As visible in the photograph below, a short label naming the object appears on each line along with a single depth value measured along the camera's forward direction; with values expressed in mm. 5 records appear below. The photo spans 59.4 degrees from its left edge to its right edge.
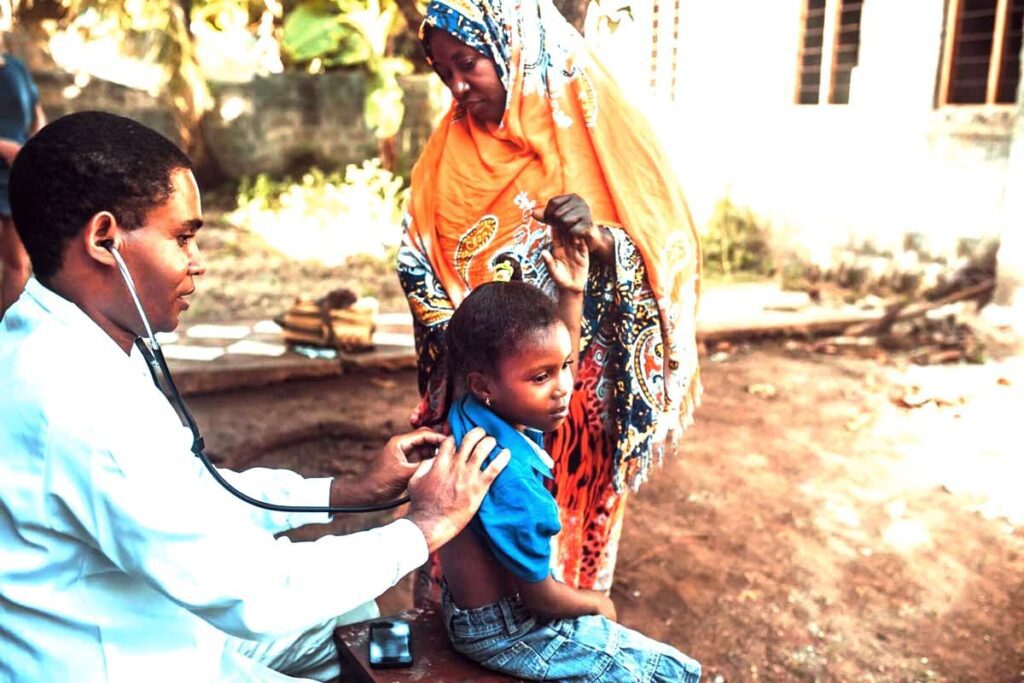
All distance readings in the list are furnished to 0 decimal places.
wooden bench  1894
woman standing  2510
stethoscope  1509
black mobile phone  1918
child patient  1873
